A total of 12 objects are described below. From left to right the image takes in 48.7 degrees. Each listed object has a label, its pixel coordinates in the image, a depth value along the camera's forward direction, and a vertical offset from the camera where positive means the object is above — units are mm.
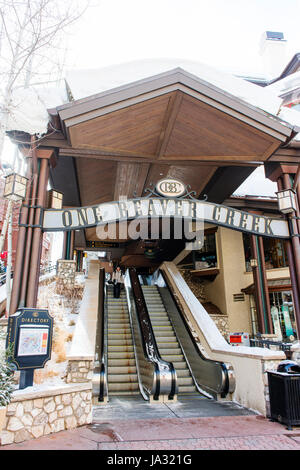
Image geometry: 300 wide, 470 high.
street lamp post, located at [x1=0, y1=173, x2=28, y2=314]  7492 +3009
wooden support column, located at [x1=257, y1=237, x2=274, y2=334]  13793 +1565
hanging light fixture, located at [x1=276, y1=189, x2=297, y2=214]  9098 +3287
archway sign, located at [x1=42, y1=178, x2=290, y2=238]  8031 +2712
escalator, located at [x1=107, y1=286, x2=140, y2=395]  8719 -841
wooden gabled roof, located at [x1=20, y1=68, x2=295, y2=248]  8367 +5222
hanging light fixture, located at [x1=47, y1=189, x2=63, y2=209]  8422 +3121
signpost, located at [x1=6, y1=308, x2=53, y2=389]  5355 -245
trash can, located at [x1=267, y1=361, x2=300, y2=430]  5727 -1227
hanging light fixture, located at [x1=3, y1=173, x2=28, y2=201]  7492 +3060
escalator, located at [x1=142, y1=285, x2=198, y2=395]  9117 -522
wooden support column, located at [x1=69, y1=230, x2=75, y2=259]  16044 +3871
